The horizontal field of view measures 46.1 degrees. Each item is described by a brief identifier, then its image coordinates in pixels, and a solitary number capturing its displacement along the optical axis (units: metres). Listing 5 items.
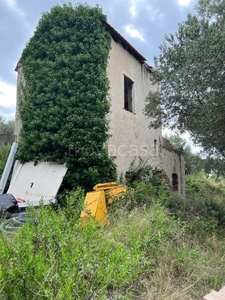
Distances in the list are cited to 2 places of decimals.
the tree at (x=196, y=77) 7.44
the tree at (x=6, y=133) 25.70
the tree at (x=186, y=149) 24.92
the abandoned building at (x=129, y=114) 9.96
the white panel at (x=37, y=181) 8.45
